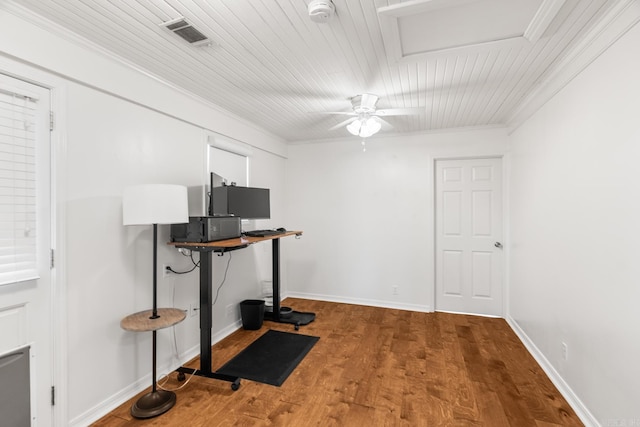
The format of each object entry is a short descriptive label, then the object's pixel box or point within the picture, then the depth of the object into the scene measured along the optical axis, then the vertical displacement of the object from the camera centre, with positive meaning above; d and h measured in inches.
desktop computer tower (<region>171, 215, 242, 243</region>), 89.8 -5.1
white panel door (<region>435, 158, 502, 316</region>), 153.0 -12.5
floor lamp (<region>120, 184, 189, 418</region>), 75.0 -1.8
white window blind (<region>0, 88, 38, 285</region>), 61.9 +6.2
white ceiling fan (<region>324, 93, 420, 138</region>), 110.3 +39.4
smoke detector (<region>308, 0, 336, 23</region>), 58.6 +42.6
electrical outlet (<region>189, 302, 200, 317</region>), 109.7 -37.0
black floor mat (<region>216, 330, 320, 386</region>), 98.0 -55.4
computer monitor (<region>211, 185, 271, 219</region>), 110.5 +5.3
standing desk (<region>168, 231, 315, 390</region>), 88.4 -28.0
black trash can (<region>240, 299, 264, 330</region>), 135.2 -47.9
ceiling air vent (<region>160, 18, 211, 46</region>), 66.2 +44.7
